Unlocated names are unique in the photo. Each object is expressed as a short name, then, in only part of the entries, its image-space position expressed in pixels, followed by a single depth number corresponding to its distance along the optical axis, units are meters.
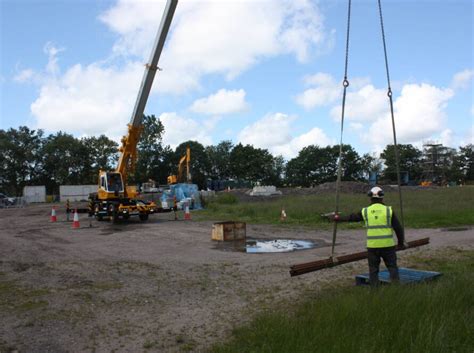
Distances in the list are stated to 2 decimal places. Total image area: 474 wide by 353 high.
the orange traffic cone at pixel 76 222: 23.11
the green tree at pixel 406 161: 117.87
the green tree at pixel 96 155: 90.75
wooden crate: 16.03
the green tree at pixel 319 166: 122.12
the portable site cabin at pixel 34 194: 67.75
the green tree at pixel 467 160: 118.25
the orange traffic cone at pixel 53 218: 28.22
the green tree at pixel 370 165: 123.42
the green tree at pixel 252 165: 112.44
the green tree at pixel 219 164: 116.19
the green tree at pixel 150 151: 94.50
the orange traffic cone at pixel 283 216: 23.59
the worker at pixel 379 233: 7.16
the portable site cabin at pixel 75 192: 68.50
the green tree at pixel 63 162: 87.44
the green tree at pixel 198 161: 107.38
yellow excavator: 42.97
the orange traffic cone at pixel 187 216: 26.49
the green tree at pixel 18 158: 83.75
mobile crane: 24.77
